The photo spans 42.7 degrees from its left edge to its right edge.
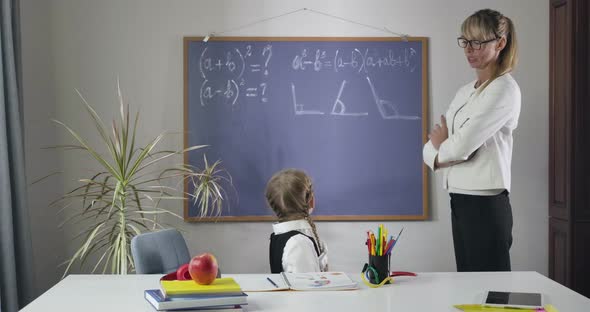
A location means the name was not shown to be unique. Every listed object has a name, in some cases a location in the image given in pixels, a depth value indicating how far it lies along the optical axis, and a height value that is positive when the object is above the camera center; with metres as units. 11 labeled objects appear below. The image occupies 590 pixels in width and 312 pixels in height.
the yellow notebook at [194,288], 2.00 -0.43
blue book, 1.96 -0.46
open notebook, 2.27 -0.48
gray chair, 2.70 -0.46
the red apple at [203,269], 2.07 -0.39
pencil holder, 2.34 -0.44
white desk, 2.06 -0.49
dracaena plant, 4.24 -0.34
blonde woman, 3.08 -0.10
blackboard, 4.31 +0.05
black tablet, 2.03 -0.49
